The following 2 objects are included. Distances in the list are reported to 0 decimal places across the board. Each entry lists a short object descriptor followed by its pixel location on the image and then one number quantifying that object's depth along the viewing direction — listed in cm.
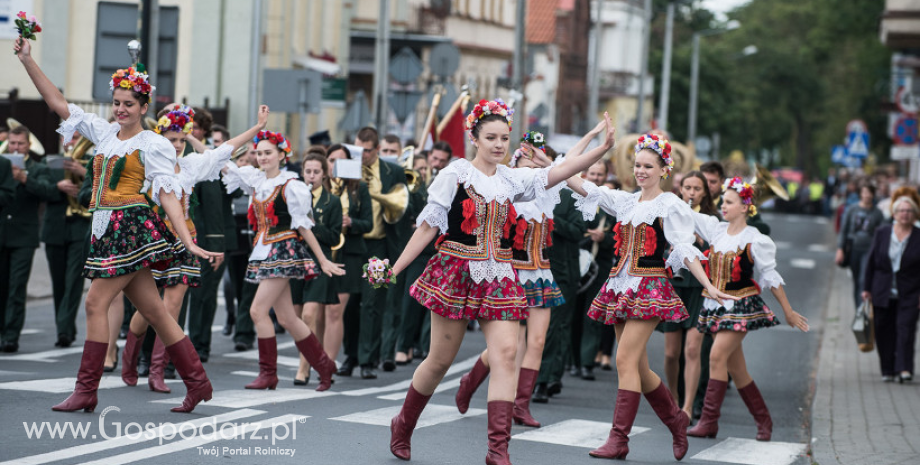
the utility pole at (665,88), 5918
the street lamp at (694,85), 7125
